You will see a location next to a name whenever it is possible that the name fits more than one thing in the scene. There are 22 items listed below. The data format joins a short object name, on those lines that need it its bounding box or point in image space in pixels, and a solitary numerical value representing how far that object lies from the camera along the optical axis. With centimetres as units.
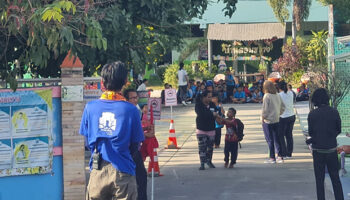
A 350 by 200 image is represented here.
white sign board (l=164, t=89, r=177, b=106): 1908
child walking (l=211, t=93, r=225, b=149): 1617
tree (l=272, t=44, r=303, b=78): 3803
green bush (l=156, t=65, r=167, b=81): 4229
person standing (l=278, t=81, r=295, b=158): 1586
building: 4262
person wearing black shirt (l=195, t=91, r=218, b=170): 1471
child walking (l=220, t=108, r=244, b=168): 1484
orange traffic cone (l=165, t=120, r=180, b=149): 1845
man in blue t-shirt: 644
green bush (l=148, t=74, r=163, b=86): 4543
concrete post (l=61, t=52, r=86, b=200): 1130
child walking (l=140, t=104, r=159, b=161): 1196
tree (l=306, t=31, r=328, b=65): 3922
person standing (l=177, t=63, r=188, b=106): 3080
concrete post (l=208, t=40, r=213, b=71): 4264
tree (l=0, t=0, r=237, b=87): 848
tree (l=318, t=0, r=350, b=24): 4425
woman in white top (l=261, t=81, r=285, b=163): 1538
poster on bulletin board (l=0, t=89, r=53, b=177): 1095
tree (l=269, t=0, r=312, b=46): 4078
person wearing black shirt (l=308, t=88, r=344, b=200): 1016
